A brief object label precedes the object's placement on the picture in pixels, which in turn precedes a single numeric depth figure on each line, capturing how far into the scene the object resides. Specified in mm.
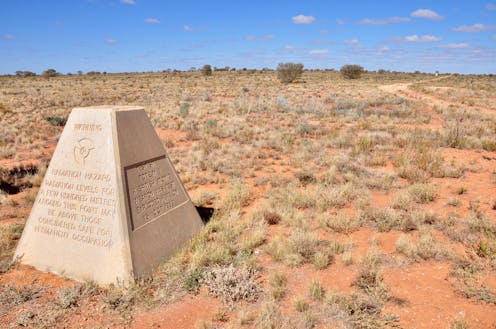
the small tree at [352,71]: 61719
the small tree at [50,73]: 72119
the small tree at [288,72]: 48000
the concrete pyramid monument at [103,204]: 3951
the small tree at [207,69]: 70625
